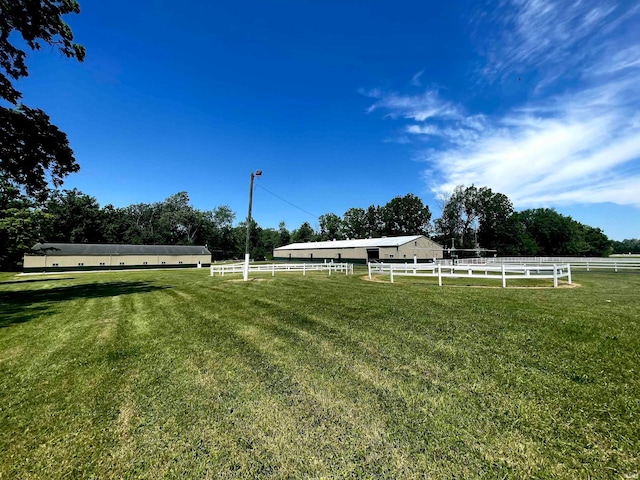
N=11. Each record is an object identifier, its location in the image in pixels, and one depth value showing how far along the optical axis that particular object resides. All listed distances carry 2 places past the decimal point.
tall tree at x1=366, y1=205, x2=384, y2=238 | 88.06
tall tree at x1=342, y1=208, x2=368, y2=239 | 90.69
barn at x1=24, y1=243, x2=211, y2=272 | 42.31
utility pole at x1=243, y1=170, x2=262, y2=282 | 18.92
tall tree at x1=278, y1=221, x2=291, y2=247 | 101.56
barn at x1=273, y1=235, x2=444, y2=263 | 44.94
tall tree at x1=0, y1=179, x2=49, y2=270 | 29.11
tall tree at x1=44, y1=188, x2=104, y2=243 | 60.06
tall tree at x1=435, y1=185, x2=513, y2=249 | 74.75
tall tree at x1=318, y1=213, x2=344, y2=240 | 94.75
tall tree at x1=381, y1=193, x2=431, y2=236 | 81.25
